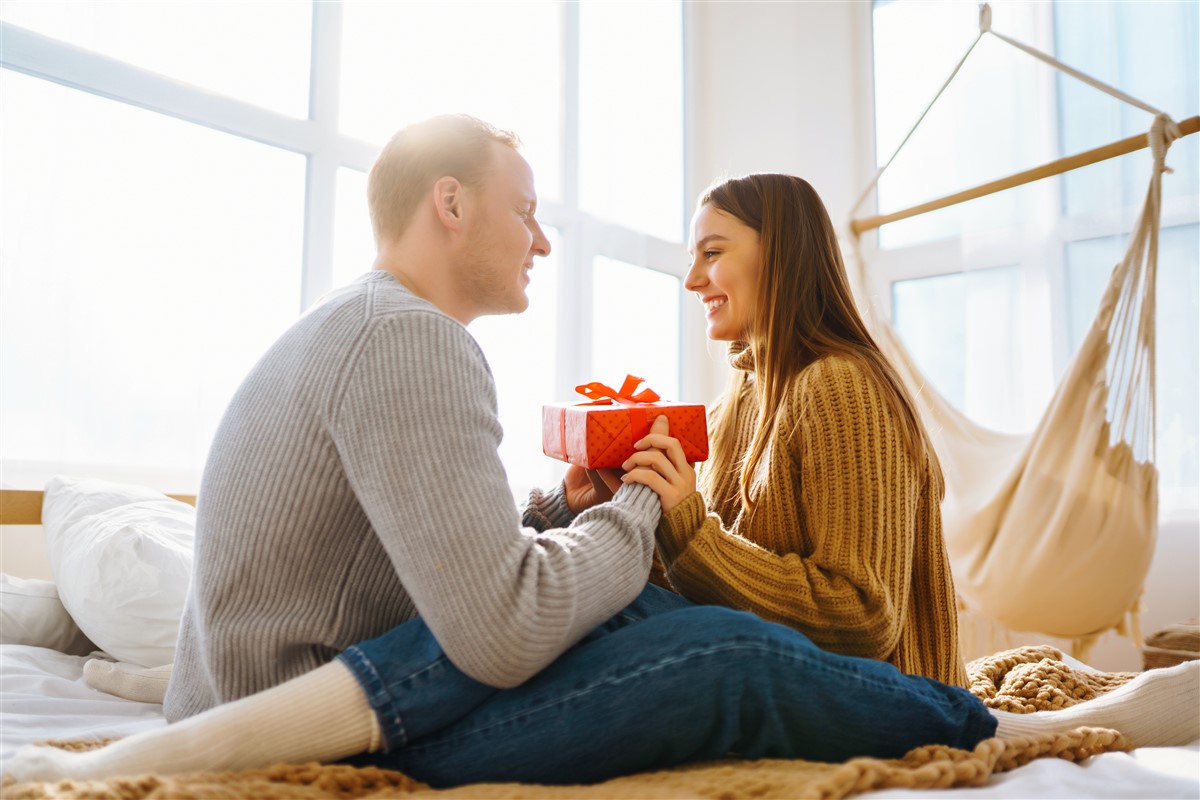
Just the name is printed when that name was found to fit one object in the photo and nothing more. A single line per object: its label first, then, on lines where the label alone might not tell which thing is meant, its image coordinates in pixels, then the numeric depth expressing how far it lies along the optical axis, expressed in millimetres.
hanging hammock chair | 1856
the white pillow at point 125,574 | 1210
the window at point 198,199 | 1605
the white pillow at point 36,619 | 1286
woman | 1025
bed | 695
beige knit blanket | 627
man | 731
